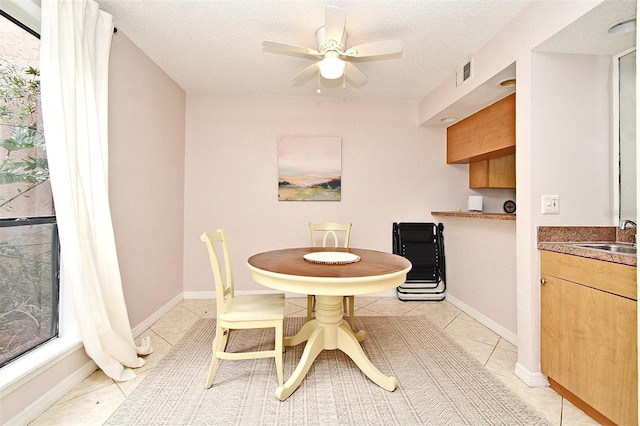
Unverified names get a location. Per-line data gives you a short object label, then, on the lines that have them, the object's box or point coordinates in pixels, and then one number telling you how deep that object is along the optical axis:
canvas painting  3.75
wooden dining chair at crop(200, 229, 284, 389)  1.83
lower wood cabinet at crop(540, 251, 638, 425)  1.44
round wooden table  1.64
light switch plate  1.96
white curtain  1.67
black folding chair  3.76
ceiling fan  1.98
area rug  1.61
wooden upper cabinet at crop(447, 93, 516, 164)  2.79
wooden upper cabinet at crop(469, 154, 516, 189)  3.42
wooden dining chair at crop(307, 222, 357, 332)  2.65
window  1.60
